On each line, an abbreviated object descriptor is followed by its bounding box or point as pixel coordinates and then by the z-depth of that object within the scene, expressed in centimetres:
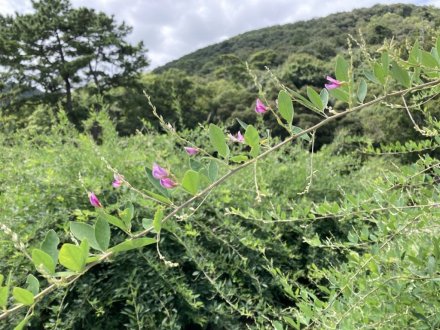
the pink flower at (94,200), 64
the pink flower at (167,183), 61
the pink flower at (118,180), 61
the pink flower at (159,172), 61
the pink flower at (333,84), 71
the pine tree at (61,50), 2200
